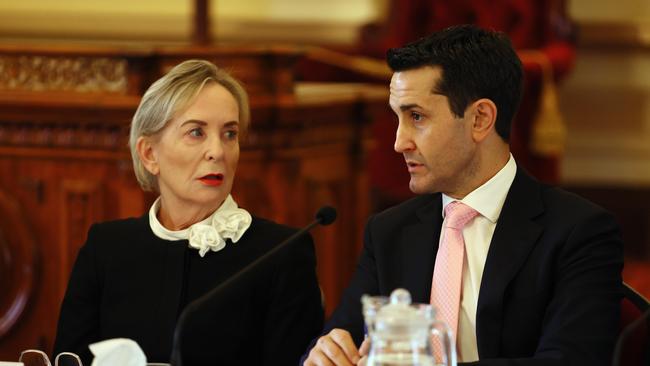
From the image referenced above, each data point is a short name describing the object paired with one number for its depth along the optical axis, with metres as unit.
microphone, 7.31
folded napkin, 7.35
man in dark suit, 7.58
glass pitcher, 7.21
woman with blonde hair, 7.84
